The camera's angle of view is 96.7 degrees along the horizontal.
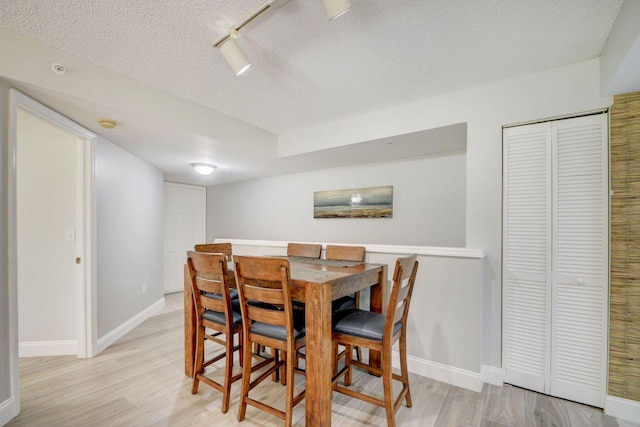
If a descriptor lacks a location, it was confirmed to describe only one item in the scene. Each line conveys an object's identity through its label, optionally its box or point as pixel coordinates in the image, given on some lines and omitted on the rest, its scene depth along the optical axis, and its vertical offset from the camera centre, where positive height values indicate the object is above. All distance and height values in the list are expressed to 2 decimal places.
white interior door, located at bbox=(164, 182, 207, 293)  5.14 -0.27
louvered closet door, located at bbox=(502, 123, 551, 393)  2.14 -0.32
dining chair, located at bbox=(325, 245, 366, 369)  2.44 -0.44
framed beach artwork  3.66 +0.13
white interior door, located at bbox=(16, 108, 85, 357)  2.69 -0.28
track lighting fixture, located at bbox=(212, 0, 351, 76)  1.48 +1.04
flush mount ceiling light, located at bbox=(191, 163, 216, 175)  3.84 +0.59
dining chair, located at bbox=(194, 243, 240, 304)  2.40 -0.39
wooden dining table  1.59 -0.63
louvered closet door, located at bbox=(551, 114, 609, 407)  1.97 -0.33
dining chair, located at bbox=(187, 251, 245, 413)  1.86 -0.69
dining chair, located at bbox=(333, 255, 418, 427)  1.62 -0.72
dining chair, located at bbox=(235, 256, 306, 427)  1.59 -0.63
